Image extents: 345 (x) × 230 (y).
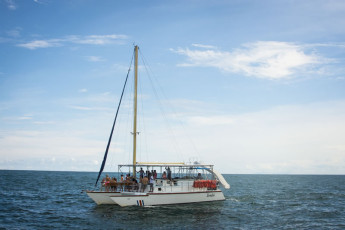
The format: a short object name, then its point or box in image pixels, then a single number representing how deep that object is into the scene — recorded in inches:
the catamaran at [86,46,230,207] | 1074.9
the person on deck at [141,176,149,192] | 1109.1
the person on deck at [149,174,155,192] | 1125.7
